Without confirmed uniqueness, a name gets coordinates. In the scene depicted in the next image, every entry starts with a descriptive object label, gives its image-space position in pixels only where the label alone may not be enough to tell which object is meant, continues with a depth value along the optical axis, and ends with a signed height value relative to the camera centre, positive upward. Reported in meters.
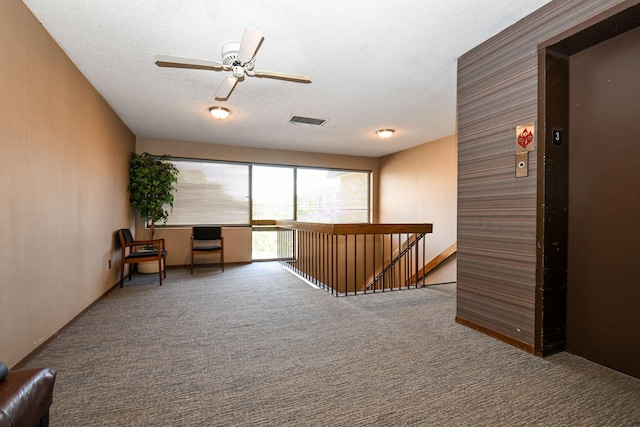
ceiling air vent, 4.56 +1.40
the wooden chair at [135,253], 4.18 -0.62
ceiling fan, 2.13 +1.16
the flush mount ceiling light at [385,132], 5.13 +1.35
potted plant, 5.05 +0.44
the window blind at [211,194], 5.99 +0.35
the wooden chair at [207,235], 5.43 -0.44
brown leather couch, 1.00 -0.67
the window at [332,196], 7.00 +0.37
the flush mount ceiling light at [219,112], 4.06 +1.35
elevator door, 1.91 +0.04
